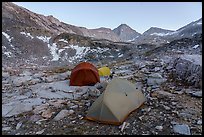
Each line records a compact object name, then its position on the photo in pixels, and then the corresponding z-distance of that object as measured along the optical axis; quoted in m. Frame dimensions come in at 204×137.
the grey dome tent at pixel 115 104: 3.36
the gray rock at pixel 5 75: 8.26
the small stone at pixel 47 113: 3.83
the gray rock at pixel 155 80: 5.29
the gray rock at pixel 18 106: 4.11
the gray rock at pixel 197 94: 4.19
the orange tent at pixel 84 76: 5.78
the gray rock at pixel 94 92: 4.76
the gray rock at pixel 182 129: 3.04
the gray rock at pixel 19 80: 6.76
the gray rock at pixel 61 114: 3.73
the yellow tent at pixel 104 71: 6.88
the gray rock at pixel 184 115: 3.49
